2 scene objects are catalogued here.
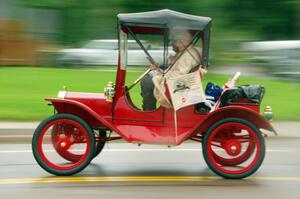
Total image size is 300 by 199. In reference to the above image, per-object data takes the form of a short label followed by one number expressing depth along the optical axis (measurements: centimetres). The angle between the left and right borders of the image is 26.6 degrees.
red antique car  743
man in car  753
